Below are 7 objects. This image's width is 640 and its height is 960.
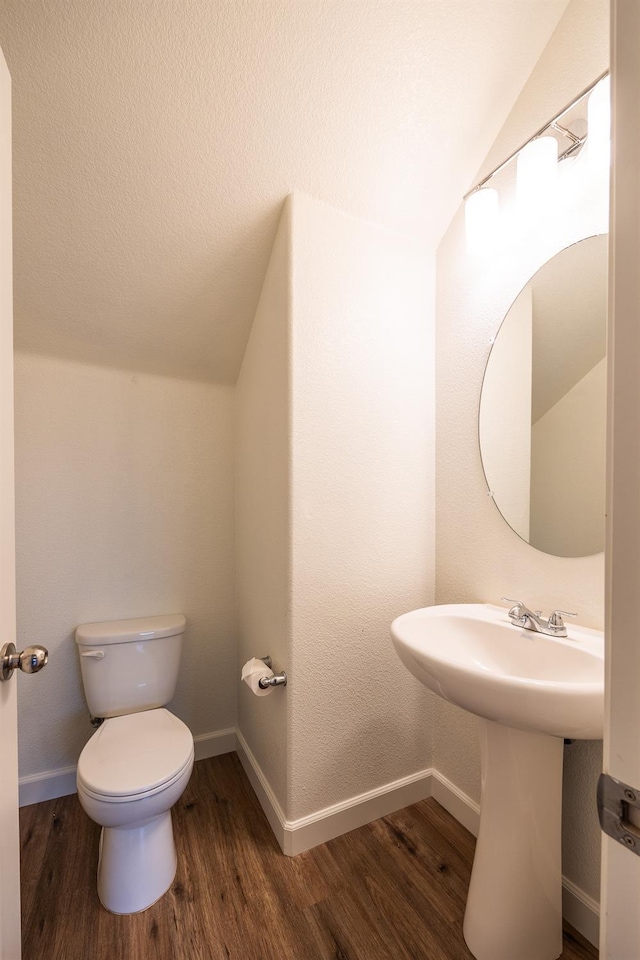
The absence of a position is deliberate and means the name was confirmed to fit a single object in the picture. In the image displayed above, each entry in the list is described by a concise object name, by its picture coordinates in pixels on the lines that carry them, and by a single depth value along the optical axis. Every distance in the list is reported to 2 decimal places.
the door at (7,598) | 0.71
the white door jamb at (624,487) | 0.37
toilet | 1.20
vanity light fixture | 1.07
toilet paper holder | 1.40
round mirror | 1.12
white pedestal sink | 1.01
